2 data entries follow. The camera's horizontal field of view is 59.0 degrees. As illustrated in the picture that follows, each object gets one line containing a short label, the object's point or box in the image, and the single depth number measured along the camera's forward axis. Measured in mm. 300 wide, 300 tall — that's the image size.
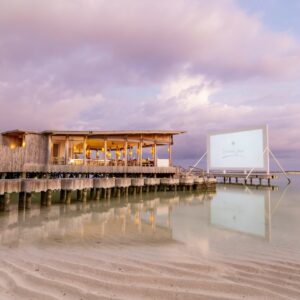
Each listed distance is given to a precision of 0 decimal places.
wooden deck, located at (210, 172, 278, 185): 40306
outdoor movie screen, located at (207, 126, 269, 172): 40312
